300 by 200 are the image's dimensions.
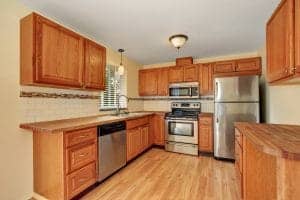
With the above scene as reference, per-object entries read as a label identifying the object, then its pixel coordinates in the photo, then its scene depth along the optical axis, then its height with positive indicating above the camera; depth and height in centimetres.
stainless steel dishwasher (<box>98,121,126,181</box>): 186 -75
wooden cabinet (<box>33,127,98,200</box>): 143 -74
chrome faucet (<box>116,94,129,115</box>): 291 -8
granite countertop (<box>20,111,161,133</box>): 138 -30
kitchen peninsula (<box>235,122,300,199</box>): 70 -45
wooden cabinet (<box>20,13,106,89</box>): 146 +58
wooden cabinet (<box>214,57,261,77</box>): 266 +72
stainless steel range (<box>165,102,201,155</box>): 291 -71
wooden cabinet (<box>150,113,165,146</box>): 326 -73
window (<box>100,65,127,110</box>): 279 +25
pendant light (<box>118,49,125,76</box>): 274 +64
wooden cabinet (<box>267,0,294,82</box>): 98 +50
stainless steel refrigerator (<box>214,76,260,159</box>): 245 -14
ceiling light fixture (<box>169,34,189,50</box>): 220 +104
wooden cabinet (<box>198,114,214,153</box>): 283 -74
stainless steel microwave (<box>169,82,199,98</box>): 312 +25
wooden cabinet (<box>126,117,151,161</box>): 246 -77
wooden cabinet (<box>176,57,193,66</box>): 326 +99
